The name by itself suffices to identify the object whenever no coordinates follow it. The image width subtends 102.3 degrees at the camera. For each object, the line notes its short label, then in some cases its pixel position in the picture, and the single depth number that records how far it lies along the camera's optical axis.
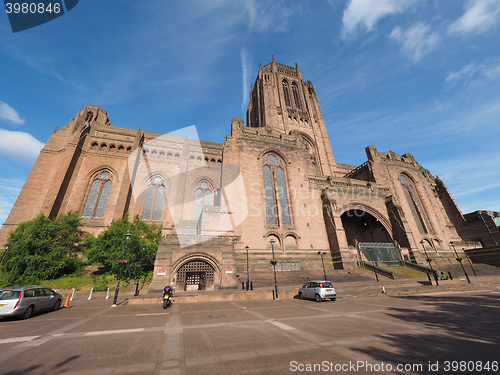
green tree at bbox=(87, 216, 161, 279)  19.48
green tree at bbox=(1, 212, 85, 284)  17.61
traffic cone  11.73
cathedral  22.72
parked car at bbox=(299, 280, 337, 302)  12.50
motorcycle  11.12
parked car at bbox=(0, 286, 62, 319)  8.27
